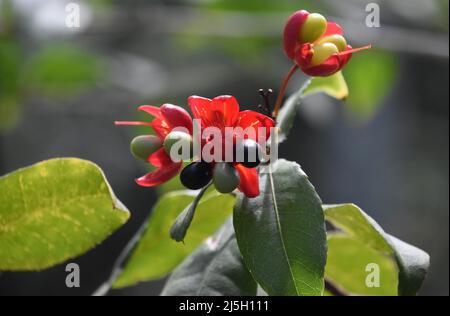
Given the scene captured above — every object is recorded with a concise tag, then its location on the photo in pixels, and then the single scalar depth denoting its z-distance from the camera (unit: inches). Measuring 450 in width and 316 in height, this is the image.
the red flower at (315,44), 15.0
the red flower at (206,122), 14.2
